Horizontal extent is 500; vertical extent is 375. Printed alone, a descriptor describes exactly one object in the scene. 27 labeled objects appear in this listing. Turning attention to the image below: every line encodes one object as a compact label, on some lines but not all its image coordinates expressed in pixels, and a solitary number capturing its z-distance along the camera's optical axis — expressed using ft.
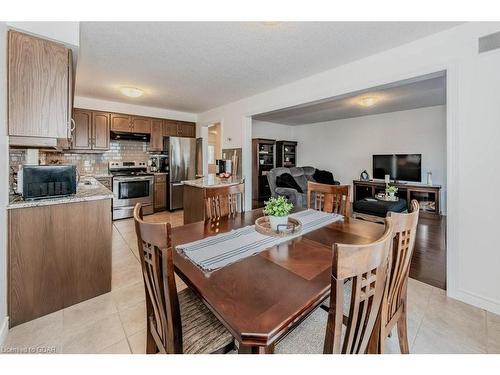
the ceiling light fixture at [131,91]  12.04
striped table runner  3.64
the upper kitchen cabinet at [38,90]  5.56
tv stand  15.83
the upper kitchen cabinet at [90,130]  14.16
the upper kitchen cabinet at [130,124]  15.43
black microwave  5.69
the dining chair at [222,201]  6.35
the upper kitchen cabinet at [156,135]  16.90
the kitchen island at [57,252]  5.49
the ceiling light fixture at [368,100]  14.07
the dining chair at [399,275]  3.43
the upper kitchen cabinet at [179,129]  17.63
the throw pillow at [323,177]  20.39
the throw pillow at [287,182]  16.85
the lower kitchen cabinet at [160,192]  16.75
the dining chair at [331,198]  6.88
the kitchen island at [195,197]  11.05
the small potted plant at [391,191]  14.23
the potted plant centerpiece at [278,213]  4.89
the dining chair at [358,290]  2.19
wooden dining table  2.37
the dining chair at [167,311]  2.79
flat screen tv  17.16
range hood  15.35
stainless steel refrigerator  17.12
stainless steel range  14.85
